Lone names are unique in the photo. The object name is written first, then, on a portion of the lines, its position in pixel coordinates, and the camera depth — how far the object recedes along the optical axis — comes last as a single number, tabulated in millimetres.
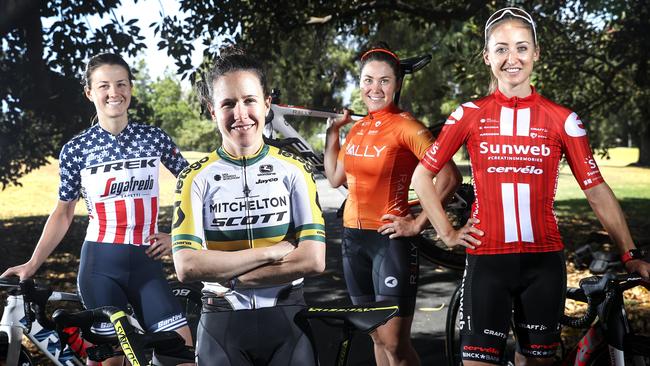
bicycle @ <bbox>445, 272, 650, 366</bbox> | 3527
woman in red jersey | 3477
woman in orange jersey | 4312
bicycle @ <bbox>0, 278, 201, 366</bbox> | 4082
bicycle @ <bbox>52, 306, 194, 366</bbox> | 2680
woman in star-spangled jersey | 4078
